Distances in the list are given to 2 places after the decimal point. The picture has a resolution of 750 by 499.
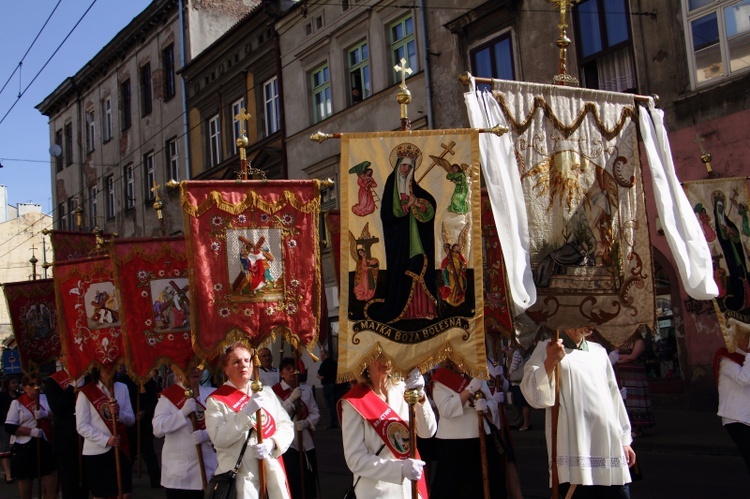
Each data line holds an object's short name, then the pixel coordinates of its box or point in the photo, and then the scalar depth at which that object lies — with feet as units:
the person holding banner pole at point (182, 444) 25.41
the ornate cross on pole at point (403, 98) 19.95
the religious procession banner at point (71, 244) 36.14
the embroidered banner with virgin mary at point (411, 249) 19.54
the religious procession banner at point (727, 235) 26.63
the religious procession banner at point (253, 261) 23.34
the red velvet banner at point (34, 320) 38.88
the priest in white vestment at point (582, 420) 19.33
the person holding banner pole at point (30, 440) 37.22
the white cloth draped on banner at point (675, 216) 19.98
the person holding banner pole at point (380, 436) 17.92
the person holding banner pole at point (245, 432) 20.26
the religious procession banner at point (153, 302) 28.55
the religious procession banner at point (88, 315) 31.53
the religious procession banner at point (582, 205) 20.18
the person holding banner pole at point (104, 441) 29.07
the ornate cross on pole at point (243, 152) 23.94
